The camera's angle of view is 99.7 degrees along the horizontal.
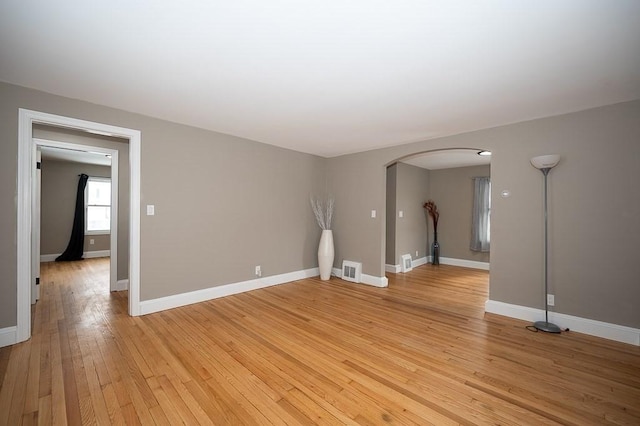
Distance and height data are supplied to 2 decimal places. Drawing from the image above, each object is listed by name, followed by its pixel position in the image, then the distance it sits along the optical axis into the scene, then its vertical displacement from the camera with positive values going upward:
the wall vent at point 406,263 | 5.90 -1.09
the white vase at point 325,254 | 4.99 -0.75
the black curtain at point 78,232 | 6.80 -0.53
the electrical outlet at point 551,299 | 3.11 -0.98
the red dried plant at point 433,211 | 6.88 +0.07
